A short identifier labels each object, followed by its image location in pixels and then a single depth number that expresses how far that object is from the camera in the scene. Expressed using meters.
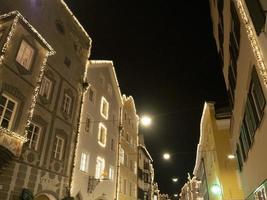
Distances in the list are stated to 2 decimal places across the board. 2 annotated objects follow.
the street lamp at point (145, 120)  17.54
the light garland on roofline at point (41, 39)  13.56
